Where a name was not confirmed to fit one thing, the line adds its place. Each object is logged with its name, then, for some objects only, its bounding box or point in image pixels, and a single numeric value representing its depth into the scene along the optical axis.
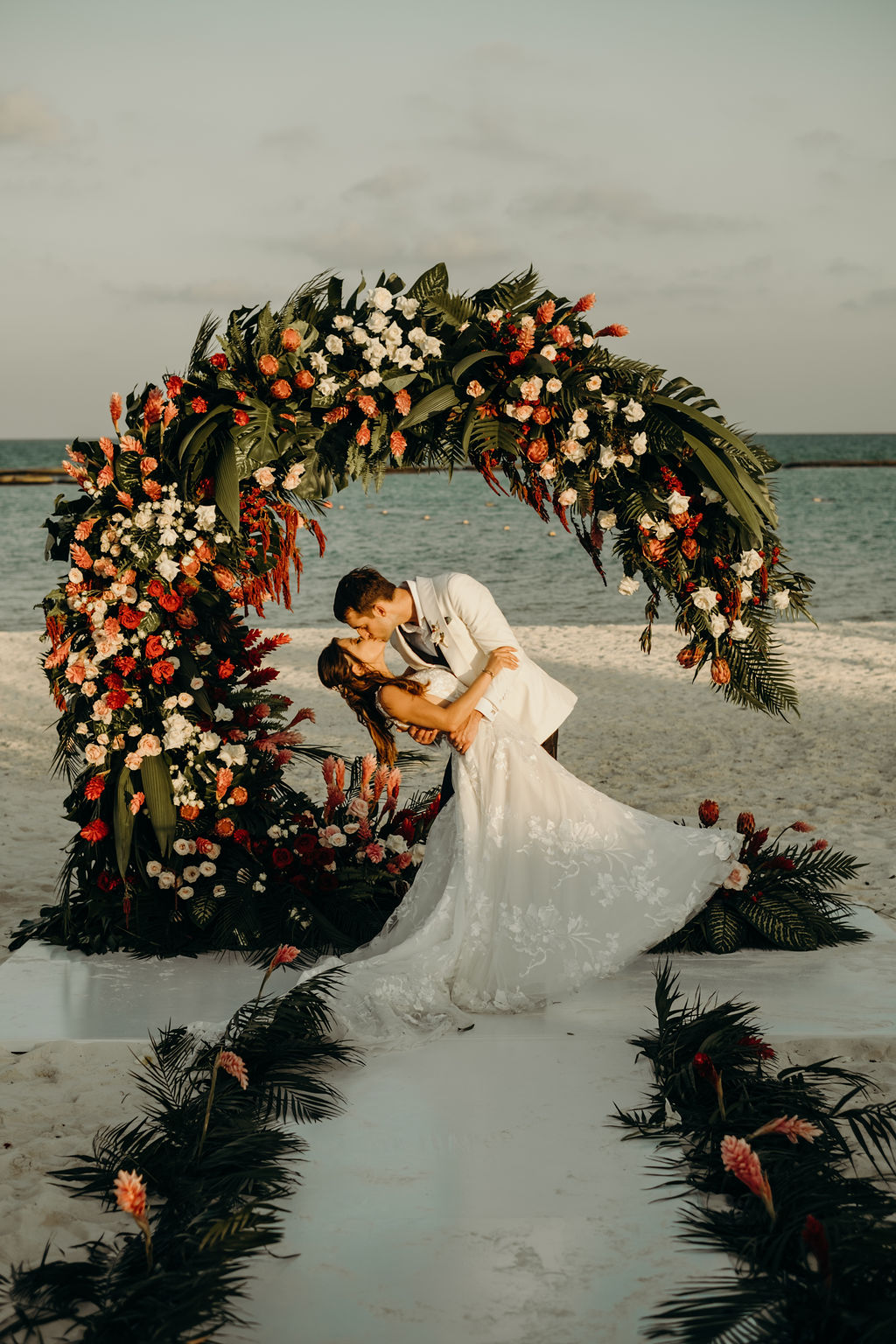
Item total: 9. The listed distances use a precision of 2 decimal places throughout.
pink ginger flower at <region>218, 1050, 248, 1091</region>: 3.25
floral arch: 4.79
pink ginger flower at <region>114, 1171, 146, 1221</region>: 2.45
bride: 4.39
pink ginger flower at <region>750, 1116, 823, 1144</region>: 2.76
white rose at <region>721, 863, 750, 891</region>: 4.91
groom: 4.50
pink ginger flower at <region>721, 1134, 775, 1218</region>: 2.59
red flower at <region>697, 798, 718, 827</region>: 5.35
